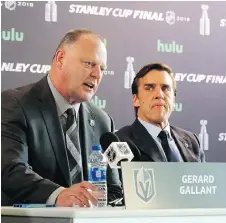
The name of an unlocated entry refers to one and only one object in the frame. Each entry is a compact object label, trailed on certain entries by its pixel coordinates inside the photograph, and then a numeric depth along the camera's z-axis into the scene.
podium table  4.62
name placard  5.04
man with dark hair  8.78
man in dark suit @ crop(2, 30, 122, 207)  6.53
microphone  5.40
